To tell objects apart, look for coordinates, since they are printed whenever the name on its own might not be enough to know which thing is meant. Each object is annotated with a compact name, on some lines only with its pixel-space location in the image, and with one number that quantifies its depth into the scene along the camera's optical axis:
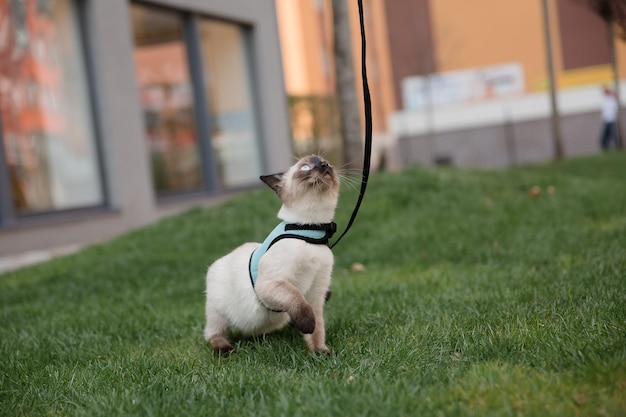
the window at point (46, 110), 9.07
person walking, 21.08
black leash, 3.26
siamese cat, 3.18
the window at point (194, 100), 11.84
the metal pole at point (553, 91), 16.39
